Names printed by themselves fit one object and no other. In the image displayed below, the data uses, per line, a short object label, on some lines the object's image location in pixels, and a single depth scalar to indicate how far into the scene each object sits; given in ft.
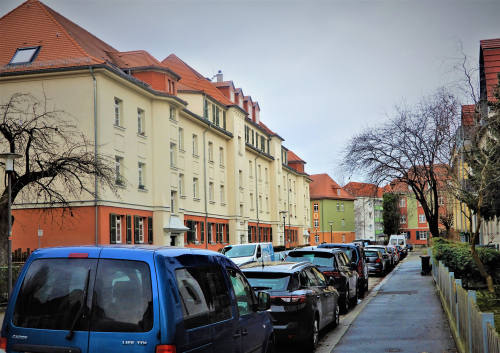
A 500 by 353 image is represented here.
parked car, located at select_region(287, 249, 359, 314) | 50.06
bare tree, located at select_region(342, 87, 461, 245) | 100.63
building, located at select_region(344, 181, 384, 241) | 416.24
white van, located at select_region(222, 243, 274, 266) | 81.66
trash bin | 92.94
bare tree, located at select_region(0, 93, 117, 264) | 64.75
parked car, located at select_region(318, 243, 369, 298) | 65.82
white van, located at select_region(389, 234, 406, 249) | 240.38
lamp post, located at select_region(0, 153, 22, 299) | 46.60
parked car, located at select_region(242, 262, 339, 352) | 32.12
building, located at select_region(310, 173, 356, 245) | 351.05
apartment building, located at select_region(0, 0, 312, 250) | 95.96
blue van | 14.62
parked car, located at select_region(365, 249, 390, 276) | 100.27
